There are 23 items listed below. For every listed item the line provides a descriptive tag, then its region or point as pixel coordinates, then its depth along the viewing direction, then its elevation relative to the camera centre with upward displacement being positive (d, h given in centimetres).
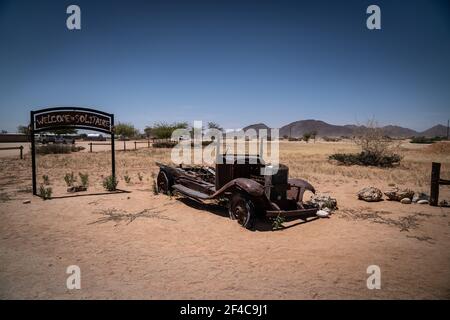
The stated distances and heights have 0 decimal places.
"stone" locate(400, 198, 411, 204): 821 -157
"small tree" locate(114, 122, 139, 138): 5166 +328
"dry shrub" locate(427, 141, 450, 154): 2569 -6
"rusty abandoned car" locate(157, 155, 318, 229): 608 -106
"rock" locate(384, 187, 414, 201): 847 -141
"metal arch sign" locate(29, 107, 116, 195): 934 +93
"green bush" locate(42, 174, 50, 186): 1105 -138
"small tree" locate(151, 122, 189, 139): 4275 +257
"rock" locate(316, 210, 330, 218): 699 -166
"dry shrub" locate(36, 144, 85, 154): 2697 -23
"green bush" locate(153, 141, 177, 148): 4052 +28
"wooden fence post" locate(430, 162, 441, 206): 785 -105
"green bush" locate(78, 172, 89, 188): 1013 -120
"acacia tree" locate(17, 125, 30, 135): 5892 +391
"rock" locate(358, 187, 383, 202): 847 -145
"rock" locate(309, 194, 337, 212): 763 -153
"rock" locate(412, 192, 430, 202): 839 -150
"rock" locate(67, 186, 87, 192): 959 -144
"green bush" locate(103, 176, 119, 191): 981 -130
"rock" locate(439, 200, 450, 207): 798 -160
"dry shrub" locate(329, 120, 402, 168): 1812 -25
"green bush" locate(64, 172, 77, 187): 1057 -138
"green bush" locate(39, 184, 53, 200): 851 -144
